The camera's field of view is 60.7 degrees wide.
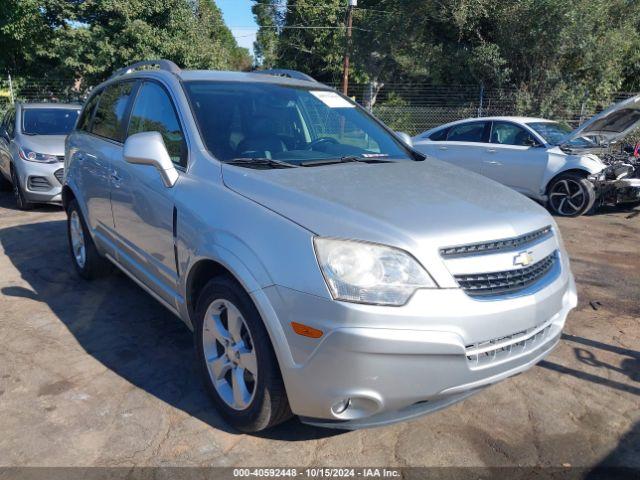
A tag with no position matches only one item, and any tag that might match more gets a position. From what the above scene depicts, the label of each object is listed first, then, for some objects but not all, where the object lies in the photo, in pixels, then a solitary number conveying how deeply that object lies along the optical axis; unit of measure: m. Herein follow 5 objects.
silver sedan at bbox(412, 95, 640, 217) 8.05
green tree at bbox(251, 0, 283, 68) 34.94
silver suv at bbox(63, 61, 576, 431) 2.24
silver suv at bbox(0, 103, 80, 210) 7.82
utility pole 17.77
